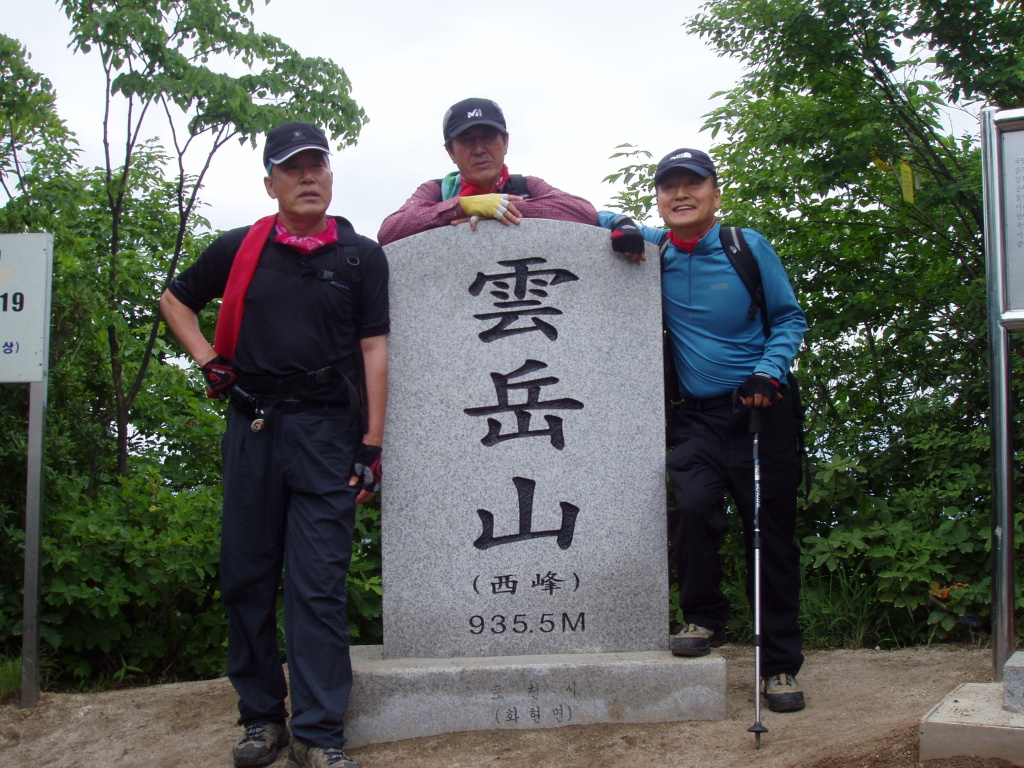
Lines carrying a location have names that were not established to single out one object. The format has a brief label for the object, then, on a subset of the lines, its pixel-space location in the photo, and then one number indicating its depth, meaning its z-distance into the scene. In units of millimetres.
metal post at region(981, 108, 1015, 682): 3082
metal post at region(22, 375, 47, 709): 3822
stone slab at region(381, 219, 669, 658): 3523
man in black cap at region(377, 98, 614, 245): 3592
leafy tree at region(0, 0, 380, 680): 4266
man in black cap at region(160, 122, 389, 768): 3039
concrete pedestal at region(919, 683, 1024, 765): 2525
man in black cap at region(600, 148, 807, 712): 3371
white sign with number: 3941
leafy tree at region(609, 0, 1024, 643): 4461
